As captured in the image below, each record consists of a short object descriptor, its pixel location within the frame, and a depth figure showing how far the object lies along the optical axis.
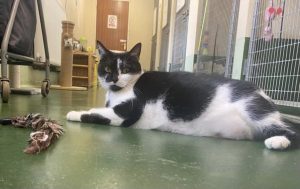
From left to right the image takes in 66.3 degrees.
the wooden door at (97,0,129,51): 6.28
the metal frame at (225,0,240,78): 1.96
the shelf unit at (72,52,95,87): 3.68
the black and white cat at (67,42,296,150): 0.88
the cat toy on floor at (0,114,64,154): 0.62
